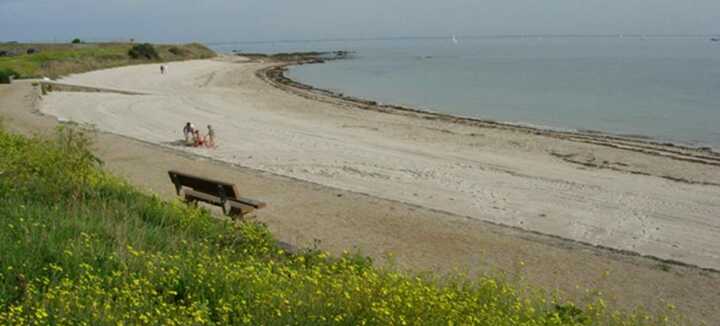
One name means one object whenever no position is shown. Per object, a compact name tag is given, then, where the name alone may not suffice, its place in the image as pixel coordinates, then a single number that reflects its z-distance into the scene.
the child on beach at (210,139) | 18.12
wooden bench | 8.55
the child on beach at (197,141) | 18.09
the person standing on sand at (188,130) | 18.17
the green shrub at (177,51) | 87.81
